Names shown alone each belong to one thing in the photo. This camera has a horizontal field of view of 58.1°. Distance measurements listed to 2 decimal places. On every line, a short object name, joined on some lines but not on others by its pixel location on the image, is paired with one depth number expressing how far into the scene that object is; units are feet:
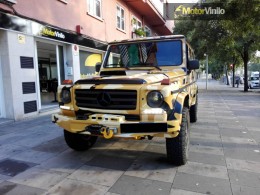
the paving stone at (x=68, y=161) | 12.03
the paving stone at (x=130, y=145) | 14.92
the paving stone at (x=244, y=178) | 10.18
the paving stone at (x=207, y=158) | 12.50
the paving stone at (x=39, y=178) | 10.28
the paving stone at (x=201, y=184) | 9.60
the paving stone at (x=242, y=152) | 13.25
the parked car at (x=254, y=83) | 80.33
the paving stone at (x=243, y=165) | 11.65
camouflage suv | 10.12
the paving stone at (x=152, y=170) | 10.82
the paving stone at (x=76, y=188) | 9.55
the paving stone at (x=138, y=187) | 9.53
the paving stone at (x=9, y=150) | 13.88
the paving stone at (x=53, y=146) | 14.70
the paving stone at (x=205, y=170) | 11.04
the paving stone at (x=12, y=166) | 11.55
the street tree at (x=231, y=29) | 29.76
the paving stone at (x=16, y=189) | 9.58
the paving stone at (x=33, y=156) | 13.19
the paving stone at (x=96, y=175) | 10.48
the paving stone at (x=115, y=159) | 12.16
